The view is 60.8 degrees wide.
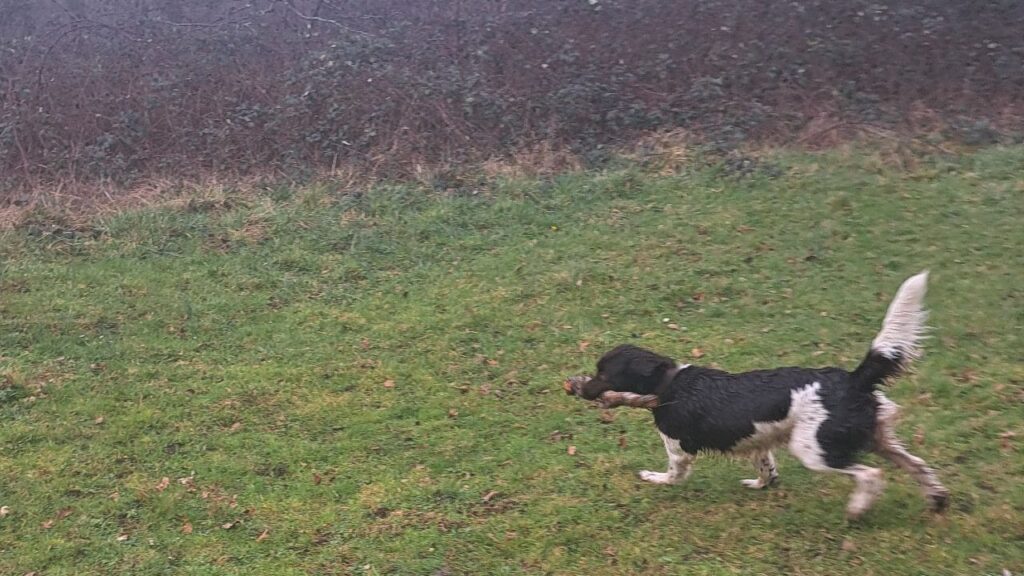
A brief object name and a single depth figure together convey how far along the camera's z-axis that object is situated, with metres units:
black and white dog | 4.02
